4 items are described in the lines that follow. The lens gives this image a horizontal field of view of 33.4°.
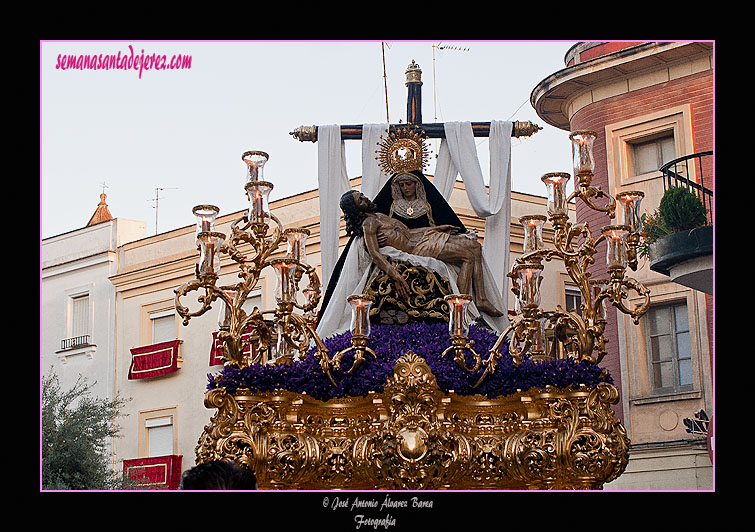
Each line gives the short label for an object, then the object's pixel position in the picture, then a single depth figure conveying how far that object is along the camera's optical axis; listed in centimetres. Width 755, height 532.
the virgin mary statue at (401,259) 1020
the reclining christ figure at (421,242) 1031
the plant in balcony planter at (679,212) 1293
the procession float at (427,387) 870
